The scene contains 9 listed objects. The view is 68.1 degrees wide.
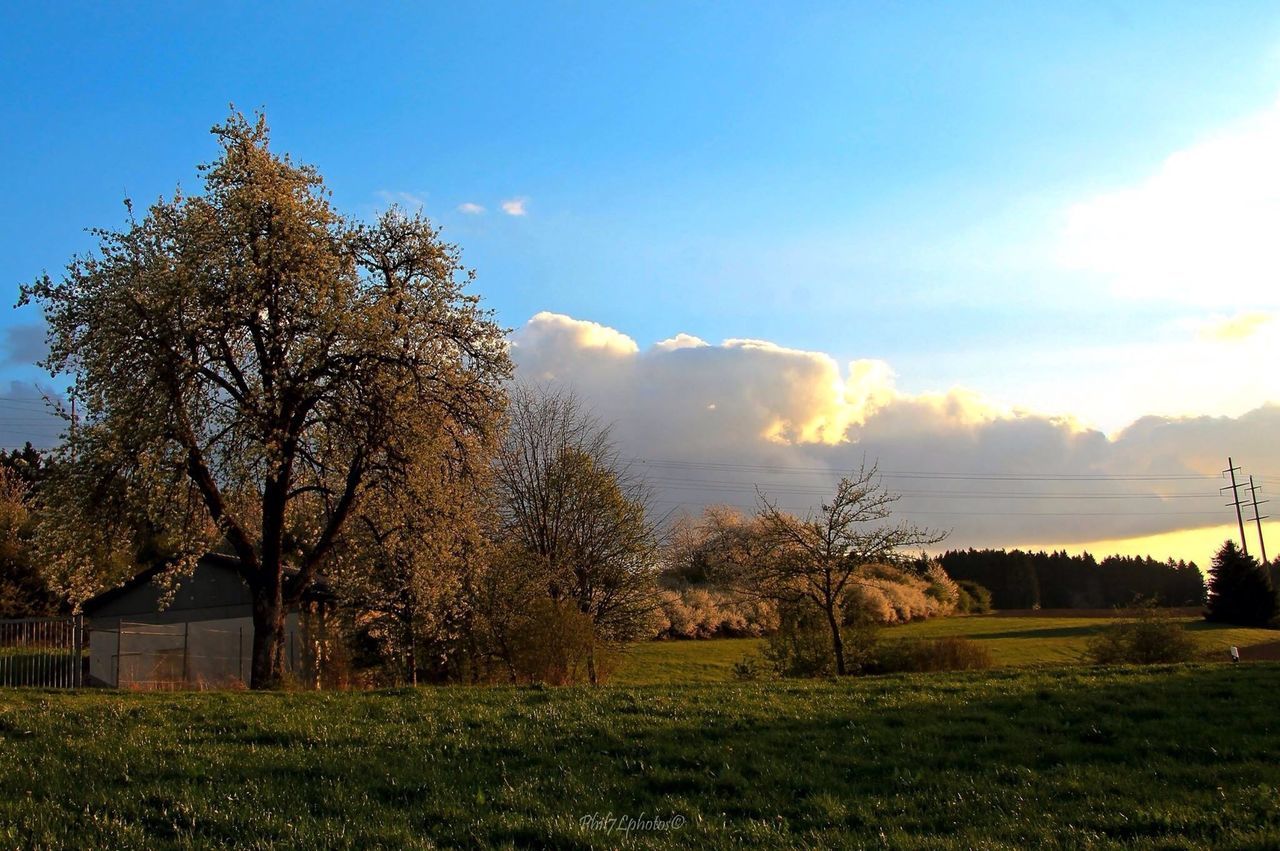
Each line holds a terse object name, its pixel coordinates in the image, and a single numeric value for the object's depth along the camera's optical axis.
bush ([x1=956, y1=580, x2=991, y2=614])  90.25
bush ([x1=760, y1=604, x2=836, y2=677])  31.16
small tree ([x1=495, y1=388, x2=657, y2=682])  37.41
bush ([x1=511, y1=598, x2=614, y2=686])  26.88
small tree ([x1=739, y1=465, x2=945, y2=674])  30.64
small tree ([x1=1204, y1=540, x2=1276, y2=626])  67.88
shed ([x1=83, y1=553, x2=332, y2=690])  32.69
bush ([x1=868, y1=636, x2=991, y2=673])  31.09
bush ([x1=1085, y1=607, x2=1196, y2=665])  31.80
